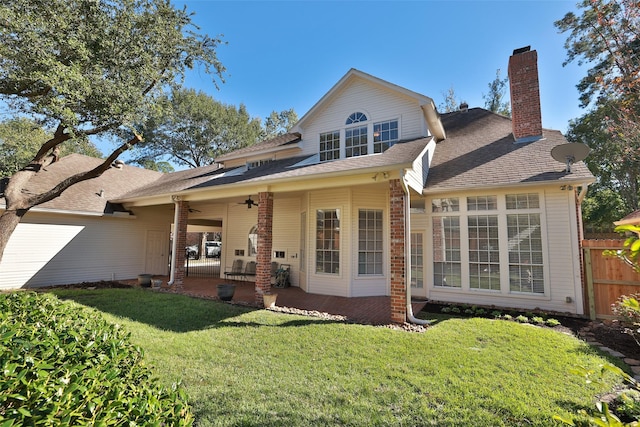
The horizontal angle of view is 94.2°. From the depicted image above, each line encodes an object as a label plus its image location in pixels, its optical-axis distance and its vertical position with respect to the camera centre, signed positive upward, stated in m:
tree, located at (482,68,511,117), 23.22 +12.01
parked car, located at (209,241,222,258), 28.80 -0.41
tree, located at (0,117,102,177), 19.61 +6.86
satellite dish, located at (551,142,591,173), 7.09 +2.35
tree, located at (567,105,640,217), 19.16 +5.94
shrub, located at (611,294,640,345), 5.64 -1.25
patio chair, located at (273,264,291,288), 11.09 -1.19
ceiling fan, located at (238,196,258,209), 11.18 +1.65
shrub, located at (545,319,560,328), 6.37 -1.55
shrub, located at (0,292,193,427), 1.53 -0.82
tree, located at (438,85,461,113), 23.77 +11.89
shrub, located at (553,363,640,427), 3.08 -1.73
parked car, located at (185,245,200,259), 27.04 -0.70
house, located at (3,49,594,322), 7.25 +1.39
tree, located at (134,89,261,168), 28.06 +10.87
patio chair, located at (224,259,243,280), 12.61 -1.01
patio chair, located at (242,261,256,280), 12.11 -0.97
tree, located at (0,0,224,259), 7.66 +5.17
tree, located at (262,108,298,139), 30.97 +13.07
